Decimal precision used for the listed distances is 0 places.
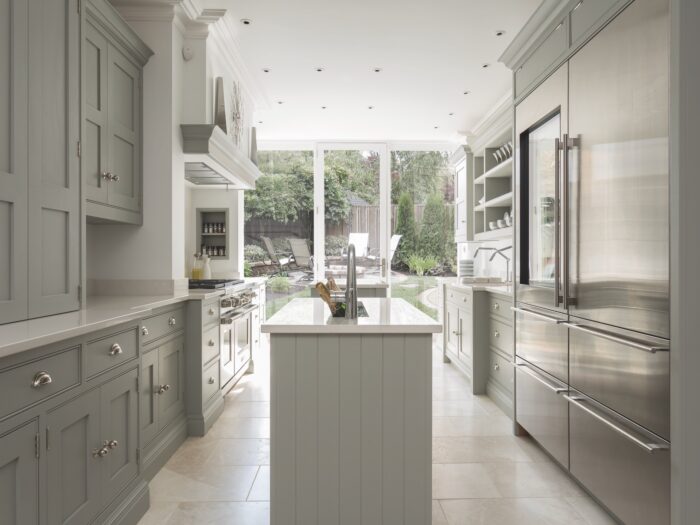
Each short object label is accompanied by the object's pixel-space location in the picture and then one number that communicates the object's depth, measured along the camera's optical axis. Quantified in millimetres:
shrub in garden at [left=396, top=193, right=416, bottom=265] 6461
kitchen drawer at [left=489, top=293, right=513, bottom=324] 3484
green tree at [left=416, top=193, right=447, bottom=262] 6480
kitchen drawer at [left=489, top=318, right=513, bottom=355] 3514
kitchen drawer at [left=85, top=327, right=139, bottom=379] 1771
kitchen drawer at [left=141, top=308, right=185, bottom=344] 2391
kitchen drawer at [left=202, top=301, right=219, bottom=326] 3082
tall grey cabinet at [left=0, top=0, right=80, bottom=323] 1641
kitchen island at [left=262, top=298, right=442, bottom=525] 1817
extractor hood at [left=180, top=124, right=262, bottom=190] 3184
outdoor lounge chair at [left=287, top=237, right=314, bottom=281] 6375
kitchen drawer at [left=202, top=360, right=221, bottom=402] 3109
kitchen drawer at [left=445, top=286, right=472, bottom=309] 4262
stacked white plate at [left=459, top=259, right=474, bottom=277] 5402
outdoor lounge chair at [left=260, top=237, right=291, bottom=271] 6352
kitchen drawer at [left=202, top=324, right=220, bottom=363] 3109
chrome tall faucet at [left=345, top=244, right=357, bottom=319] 2104
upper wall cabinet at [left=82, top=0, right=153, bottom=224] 2359
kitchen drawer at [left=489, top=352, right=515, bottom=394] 3524
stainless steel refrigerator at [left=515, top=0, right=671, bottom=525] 1681
